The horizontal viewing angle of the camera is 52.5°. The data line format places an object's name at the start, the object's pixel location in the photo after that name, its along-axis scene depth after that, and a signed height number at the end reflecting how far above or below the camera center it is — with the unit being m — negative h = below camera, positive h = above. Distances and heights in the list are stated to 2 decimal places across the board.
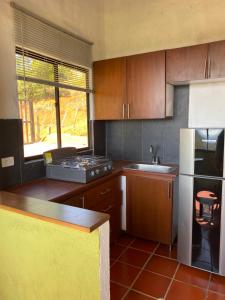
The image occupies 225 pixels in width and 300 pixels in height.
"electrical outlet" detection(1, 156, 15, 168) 1.88 -0.30
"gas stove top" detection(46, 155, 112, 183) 2.03 -0.41
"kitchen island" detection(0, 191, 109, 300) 1.05 -0.64
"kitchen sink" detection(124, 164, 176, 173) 2.70 -0.53
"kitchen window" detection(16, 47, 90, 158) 2.11 +0.24
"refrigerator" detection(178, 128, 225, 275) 1.94 -0.68
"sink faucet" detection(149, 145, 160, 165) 2.88 -0.43
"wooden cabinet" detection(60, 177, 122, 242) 1.96 -0.73
